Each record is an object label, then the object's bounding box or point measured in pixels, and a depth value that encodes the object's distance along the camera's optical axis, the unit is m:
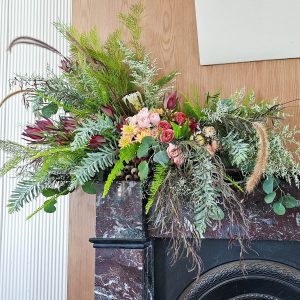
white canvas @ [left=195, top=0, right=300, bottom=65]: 1.35
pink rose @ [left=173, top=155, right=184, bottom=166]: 1.04
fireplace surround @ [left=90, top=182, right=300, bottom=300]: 1.15
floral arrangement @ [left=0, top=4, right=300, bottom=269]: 1.05
